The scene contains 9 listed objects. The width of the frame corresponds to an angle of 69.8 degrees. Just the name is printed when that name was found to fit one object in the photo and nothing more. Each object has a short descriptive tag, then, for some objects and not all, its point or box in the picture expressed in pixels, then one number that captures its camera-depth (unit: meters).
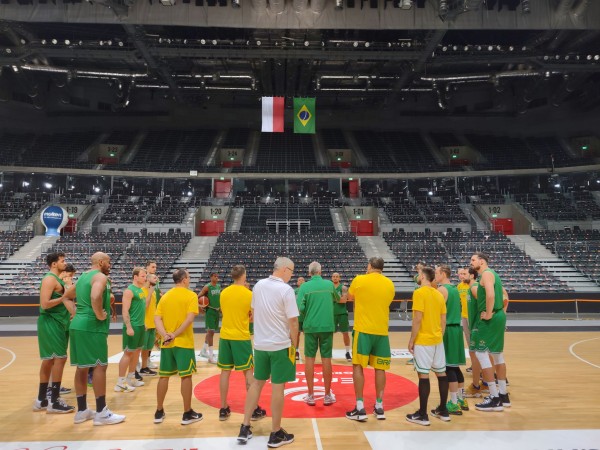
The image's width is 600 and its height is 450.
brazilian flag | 23.78
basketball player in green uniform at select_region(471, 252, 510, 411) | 5.58
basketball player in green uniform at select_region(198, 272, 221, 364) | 8.70
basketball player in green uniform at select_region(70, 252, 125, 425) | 5.11
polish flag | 23.28
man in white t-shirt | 4.48
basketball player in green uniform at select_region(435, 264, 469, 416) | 5.43
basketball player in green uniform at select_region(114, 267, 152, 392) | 6.55
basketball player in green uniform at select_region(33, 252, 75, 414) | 5.54
